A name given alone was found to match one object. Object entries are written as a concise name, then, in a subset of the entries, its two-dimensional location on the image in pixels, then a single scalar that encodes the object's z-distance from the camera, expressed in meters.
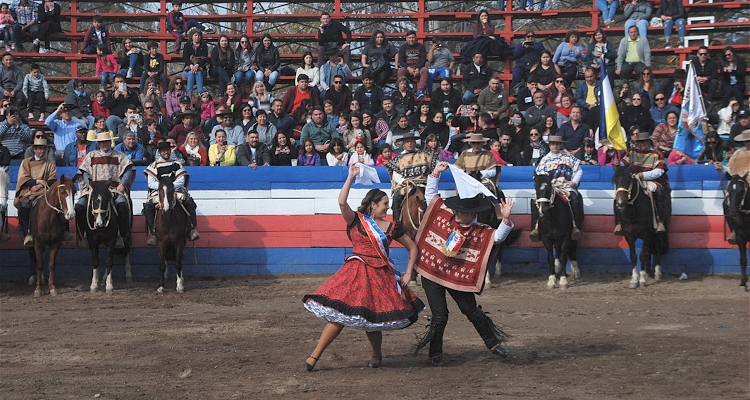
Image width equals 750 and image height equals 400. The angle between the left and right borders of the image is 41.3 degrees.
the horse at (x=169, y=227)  14.42
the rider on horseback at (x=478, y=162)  15.03
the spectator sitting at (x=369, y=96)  19.38
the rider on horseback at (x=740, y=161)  14.79
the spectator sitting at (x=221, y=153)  16.84
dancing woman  8.44
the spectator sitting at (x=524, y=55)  20.05
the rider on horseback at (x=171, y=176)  14.80
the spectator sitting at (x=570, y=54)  20.06
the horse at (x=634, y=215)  14.57
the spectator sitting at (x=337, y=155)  16.72
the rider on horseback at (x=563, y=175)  14.88
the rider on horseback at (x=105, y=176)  14.88
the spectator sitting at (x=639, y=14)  21.06
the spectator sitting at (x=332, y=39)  21.19
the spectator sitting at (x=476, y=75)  19.98
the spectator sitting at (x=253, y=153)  16.88
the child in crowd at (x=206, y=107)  19.44
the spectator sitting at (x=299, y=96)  19.33
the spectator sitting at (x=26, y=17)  22.36
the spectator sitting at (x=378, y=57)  20.52
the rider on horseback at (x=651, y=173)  14.80
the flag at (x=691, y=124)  16.66
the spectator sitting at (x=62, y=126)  18.73
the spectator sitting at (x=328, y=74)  20.39
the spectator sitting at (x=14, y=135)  17.41
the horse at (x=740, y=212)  14.33
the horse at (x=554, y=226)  14.48
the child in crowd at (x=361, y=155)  16.36
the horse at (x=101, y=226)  14.48
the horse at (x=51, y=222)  14.67
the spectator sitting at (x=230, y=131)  17.66
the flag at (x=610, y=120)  16.53
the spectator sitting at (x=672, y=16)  21.33
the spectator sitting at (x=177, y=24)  22.38
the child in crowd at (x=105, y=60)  21.50
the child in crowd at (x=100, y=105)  19.58
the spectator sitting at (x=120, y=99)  19.50
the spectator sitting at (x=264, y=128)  17.81
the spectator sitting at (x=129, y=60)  21.12
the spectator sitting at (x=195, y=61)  20.59
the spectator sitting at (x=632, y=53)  20.17
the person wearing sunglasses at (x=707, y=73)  19.23
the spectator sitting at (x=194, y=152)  16.84
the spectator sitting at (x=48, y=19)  22.39
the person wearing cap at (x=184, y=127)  18.06
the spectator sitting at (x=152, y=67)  20.59
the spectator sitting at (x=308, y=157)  16.89
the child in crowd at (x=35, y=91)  20.45
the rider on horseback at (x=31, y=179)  15.20
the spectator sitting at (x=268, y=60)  20.83
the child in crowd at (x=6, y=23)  22.11
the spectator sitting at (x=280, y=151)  17.03
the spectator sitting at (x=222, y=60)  20.73
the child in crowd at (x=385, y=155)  16.43
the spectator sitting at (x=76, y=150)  17.06
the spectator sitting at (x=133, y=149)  16.61
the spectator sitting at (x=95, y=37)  22.30
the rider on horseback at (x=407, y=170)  14.85
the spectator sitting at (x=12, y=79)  20.44
